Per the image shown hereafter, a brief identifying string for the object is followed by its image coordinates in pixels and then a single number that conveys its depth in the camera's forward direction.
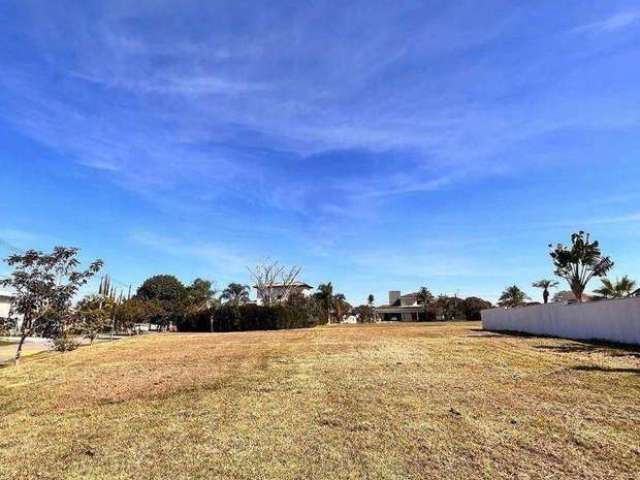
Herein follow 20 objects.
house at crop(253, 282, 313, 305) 76.57
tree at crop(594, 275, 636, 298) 38.19
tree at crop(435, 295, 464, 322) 85.06
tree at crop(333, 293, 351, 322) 89.01
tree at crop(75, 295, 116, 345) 14.20
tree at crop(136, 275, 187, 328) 88.38
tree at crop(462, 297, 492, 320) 80.46
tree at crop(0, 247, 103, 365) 13.64
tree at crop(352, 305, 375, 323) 93.19
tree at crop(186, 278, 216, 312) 66.50
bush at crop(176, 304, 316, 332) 49.56
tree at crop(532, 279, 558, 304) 62.41
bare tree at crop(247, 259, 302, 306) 76.50
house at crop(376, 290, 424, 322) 101.25
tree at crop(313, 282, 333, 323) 83.81
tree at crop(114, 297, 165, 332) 36.62
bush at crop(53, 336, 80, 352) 13.21
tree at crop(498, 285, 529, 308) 78.35
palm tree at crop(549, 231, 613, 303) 39.59
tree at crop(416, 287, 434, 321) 93.56
